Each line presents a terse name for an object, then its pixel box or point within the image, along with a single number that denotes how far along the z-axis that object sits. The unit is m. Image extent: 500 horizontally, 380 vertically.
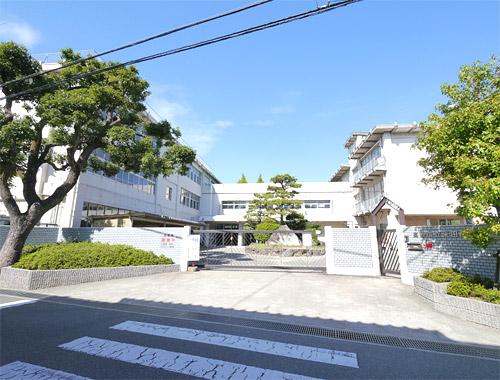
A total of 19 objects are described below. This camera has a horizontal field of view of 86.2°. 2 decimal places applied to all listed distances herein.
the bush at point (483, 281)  5.91
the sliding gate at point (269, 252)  14.59
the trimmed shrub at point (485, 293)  5.16
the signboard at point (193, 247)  11.85
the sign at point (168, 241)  12.15
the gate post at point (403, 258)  9.06
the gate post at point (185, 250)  11.90
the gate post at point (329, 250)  11.05
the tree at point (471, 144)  5.11
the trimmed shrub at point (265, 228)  24.73
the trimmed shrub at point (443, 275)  6.43
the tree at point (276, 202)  28.16
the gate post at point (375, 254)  10.49
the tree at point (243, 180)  55.38
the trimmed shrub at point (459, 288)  5.68
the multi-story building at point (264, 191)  34.12
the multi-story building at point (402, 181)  21.77
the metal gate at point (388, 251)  10.13
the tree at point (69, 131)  9.11
